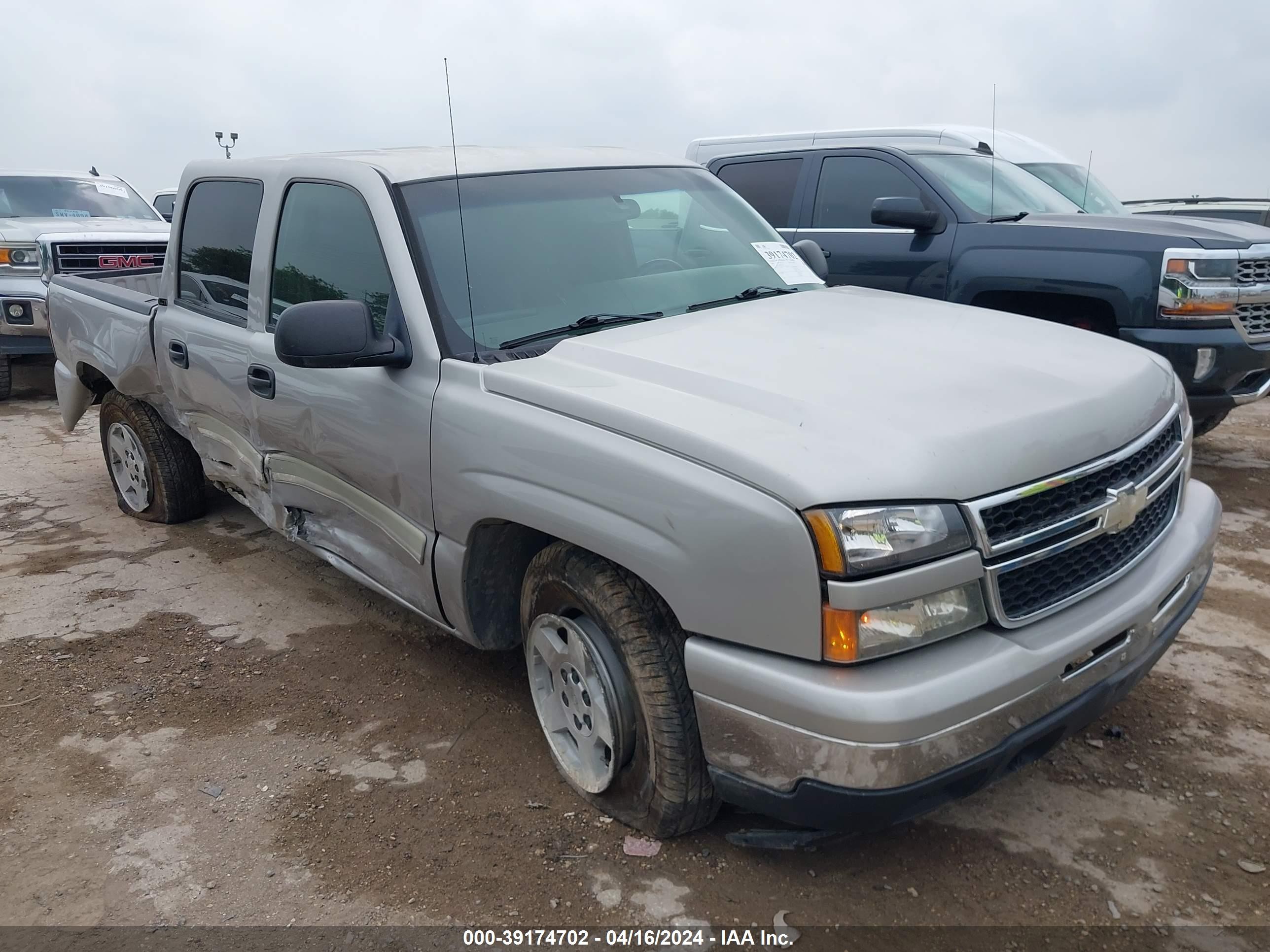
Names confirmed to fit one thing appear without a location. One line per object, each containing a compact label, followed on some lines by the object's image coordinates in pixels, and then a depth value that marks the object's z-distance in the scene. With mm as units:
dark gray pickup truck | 5109
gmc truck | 8883
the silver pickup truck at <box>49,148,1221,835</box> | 2127
